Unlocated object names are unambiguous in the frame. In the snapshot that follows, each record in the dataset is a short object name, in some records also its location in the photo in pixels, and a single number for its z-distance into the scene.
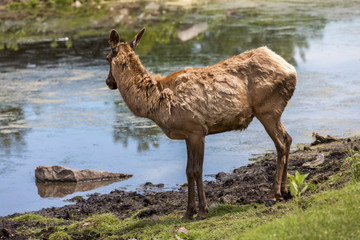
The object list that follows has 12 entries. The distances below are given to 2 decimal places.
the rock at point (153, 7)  62.91
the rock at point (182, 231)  14.55
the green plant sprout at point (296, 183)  14.51
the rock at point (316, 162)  19.58
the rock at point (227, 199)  17.09
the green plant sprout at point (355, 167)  15.13
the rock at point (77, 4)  70.09
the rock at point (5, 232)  16.72
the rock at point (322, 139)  22.77
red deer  16.22
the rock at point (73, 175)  22.11
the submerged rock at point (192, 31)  48.12
